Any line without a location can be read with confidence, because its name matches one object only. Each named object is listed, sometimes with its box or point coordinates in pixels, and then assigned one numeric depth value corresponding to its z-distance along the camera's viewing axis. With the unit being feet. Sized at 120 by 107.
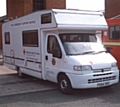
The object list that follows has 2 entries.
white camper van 24.85
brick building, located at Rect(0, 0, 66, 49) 76.33
